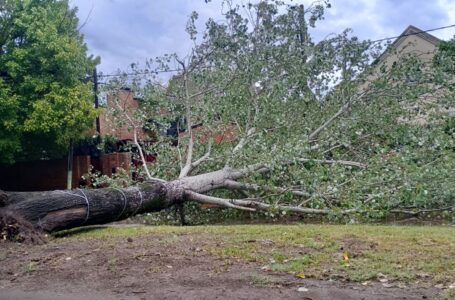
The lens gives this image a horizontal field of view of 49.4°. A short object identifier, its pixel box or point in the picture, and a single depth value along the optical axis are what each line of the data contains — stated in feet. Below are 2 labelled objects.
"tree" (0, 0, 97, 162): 47.09
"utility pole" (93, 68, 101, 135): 54.71
